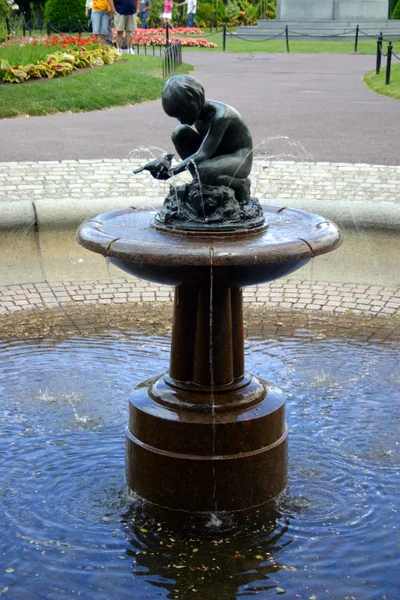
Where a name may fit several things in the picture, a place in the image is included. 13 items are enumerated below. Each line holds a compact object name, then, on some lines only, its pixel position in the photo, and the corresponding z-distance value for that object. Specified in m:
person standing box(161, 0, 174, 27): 30.21
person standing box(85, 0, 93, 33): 23.39
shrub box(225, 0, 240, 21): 51.88
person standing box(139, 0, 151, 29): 33.72
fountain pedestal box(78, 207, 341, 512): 4.31
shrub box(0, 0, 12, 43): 21.02
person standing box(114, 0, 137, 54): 21.50
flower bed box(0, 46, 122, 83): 17.72
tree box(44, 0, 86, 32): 37.59
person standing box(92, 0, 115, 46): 22.08
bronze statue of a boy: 4.30
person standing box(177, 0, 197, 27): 40.56
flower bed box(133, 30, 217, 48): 30.76
